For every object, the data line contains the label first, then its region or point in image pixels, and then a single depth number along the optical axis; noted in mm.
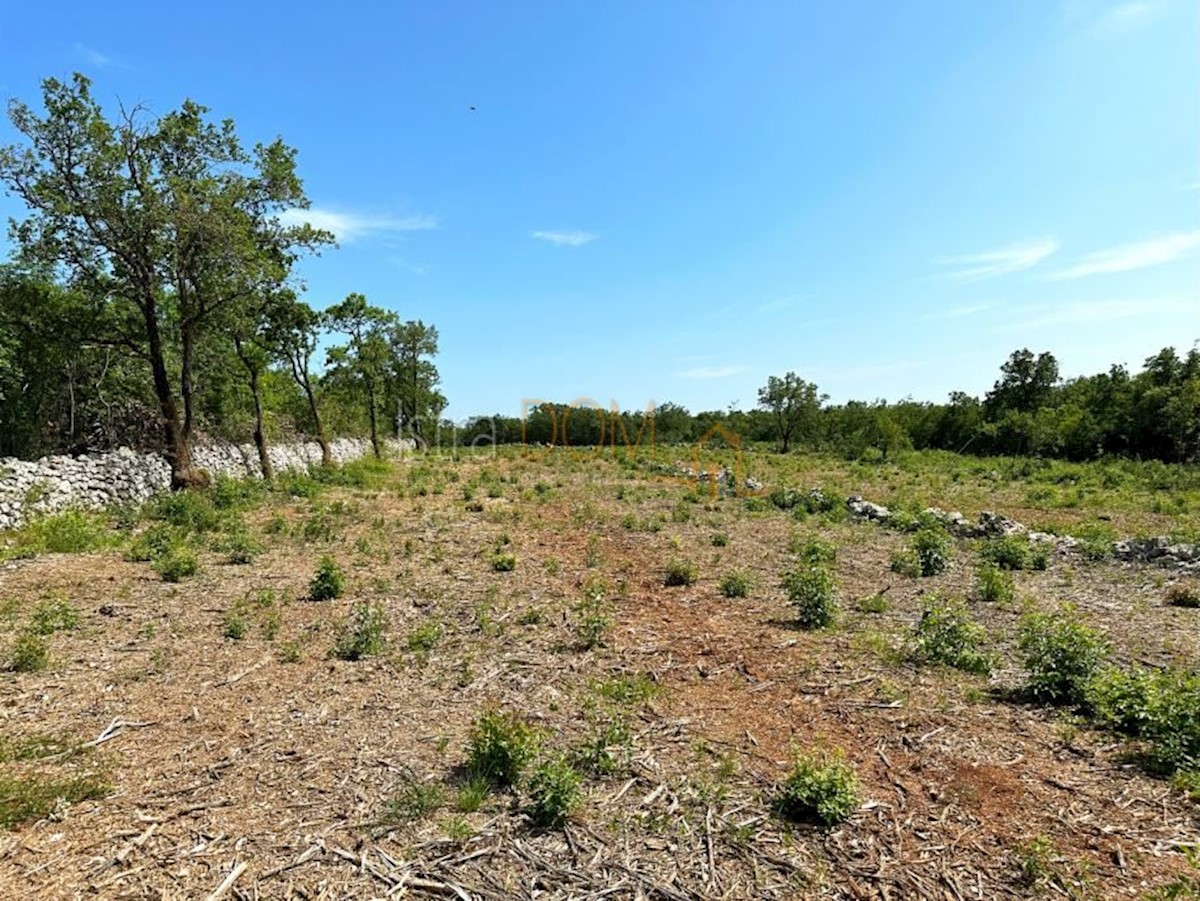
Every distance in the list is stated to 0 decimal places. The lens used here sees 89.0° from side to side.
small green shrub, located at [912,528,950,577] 12484
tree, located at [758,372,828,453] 58219
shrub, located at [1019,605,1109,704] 6727
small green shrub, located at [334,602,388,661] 8023
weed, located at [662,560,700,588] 11961
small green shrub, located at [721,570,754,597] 11008
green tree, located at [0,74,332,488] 15492
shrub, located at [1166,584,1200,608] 10188
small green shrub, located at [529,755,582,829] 4582
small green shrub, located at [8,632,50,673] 7180
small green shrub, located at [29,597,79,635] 8344
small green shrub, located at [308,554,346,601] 10461
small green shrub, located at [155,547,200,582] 11133
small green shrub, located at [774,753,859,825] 4664
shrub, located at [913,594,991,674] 7695
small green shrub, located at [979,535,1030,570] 13117
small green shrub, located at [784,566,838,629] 9289
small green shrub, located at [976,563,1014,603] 10695
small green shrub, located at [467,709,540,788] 5148
